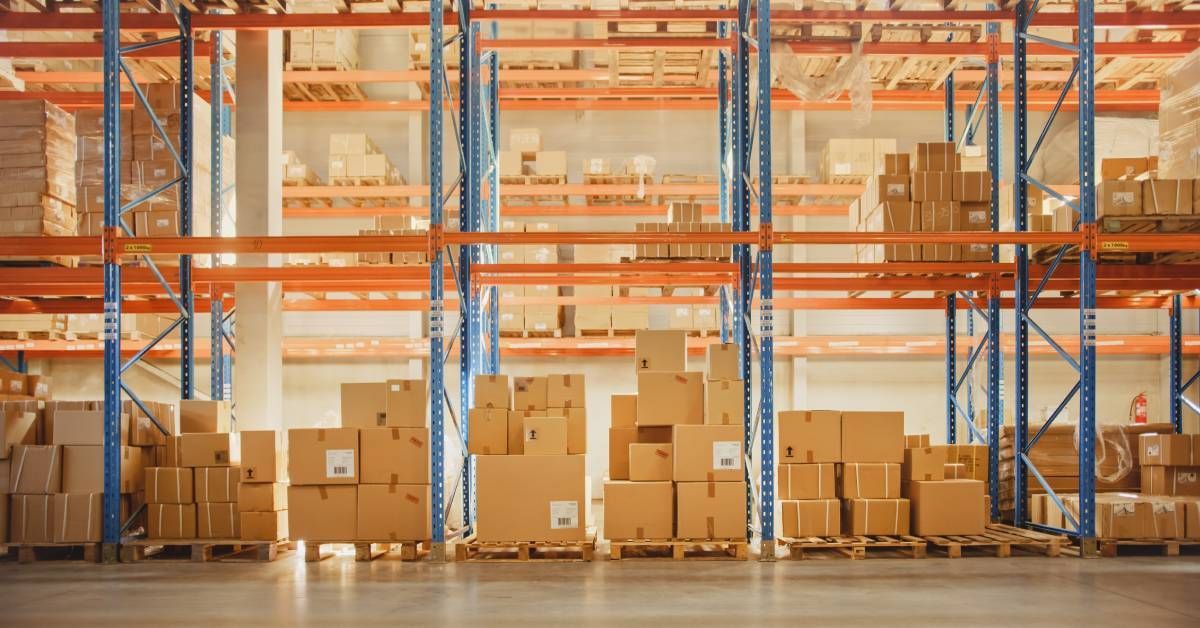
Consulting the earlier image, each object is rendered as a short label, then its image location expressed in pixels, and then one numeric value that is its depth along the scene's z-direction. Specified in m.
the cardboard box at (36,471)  8.19
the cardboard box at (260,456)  8.23
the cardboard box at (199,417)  8.73
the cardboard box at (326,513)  7.95
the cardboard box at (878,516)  8.31
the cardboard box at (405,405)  8.03
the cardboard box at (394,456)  7.98
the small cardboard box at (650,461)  8.09
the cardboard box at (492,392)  8.26
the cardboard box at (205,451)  8.41
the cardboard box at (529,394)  8.41
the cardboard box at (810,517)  8.23
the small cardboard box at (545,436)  8.03
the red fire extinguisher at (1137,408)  14.64
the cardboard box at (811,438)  8.30
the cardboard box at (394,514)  7.95
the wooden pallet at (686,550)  8.01
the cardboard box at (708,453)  8.05
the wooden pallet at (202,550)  8.15
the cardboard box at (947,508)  8.30
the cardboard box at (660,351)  8.50
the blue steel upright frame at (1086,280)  8.16
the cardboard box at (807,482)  8.29
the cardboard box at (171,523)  8.34
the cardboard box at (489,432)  8.14
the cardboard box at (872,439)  8.32
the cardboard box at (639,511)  8.06
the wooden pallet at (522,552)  7.95
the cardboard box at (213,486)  8.38
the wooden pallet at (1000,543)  8.11
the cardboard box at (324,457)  7.95
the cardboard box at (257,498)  8.25
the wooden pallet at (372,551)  7.98
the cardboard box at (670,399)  8.29
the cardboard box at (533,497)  7.94
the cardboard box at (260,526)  8.23
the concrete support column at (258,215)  9.43
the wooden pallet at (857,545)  8.09
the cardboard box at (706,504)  8.03
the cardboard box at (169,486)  8.35
